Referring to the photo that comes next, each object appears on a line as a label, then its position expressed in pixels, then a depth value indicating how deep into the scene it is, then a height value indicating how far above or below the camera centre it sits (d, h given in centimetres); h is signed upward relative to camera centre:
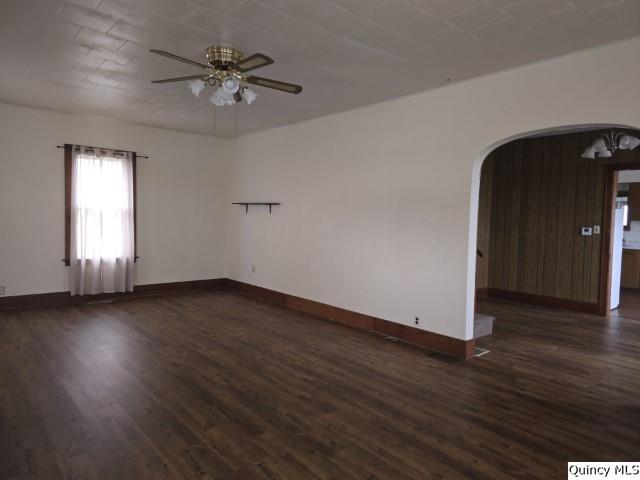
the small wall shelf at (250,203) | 665 +26
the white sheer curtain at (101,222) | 609 -10
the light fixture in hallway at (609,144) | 539 +110
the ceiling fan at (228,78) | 313 +113
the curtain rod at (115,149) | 603 +101
